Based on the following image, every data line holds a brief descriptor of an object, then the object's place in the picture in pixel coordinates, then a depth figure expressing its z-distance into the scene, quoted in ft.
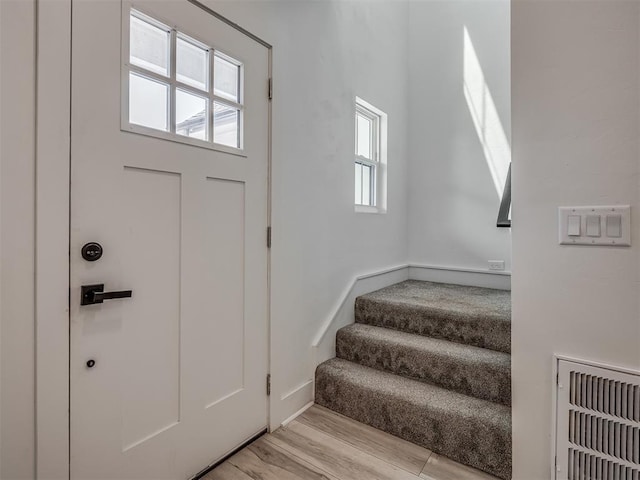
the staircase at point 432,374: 5.26
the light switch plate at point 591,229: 3.66
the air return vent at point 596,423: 3.69
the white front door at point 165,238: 3.75
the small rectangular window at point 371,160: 9.50
